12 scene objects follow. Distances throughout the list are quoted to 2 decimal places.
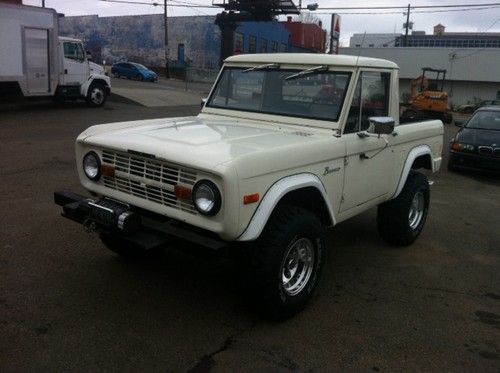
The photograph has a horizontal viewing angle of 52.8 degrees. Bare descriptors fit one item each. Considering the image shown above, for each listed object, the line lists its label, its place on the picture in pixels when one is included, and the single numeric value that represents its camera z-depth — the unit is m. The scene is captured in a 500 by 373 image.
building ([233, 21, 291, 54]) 50.03
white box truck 15.20
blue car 38.38
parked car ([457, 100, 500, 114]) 37.69
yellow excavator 25.75
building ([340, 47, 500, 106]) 41.09
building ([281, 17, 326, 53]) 60.03
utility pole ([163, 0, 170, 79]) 44.86
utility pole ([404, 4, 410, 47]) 50.94
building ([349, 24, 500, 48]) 63.84
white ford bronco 3.37
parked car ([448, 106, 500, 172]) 10.70
